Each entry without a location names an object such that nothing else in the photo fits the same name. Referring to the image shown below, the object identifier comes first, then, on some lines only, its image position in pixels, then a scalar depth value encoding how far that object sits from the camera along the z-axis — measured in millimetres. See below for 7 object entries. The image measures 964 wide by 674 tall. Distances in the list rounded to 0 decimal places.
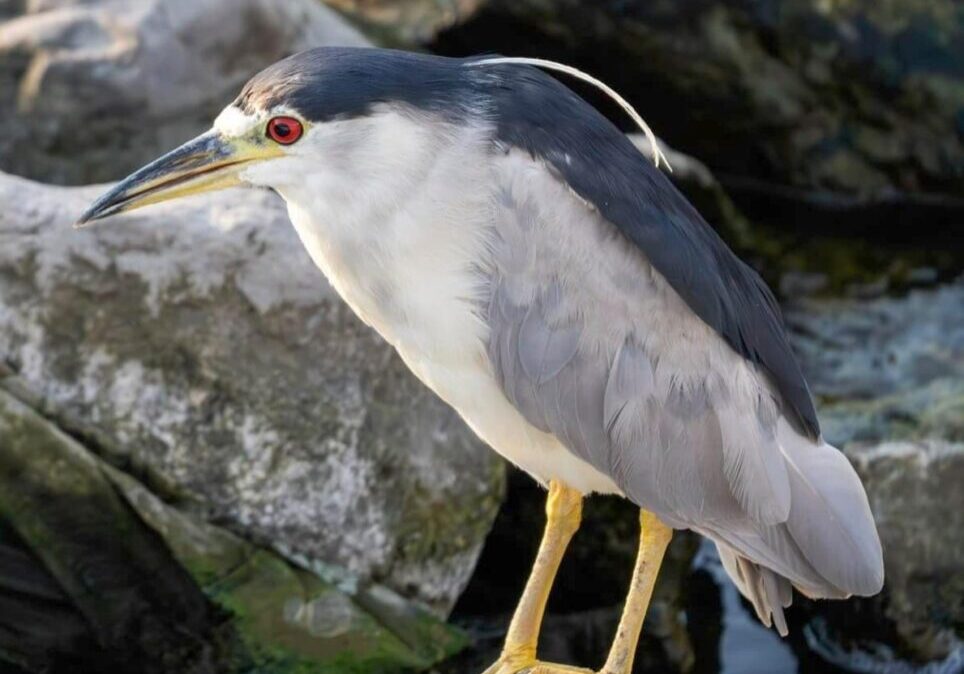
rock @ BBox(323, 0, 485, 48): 15797
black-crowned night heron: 7348
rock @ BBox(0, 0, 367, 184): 13000
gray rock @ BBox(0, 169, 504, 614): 9641
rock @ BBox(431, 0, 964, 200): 15945
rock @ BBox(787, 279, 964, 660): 10727
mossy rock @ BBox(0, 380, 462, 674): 9523
